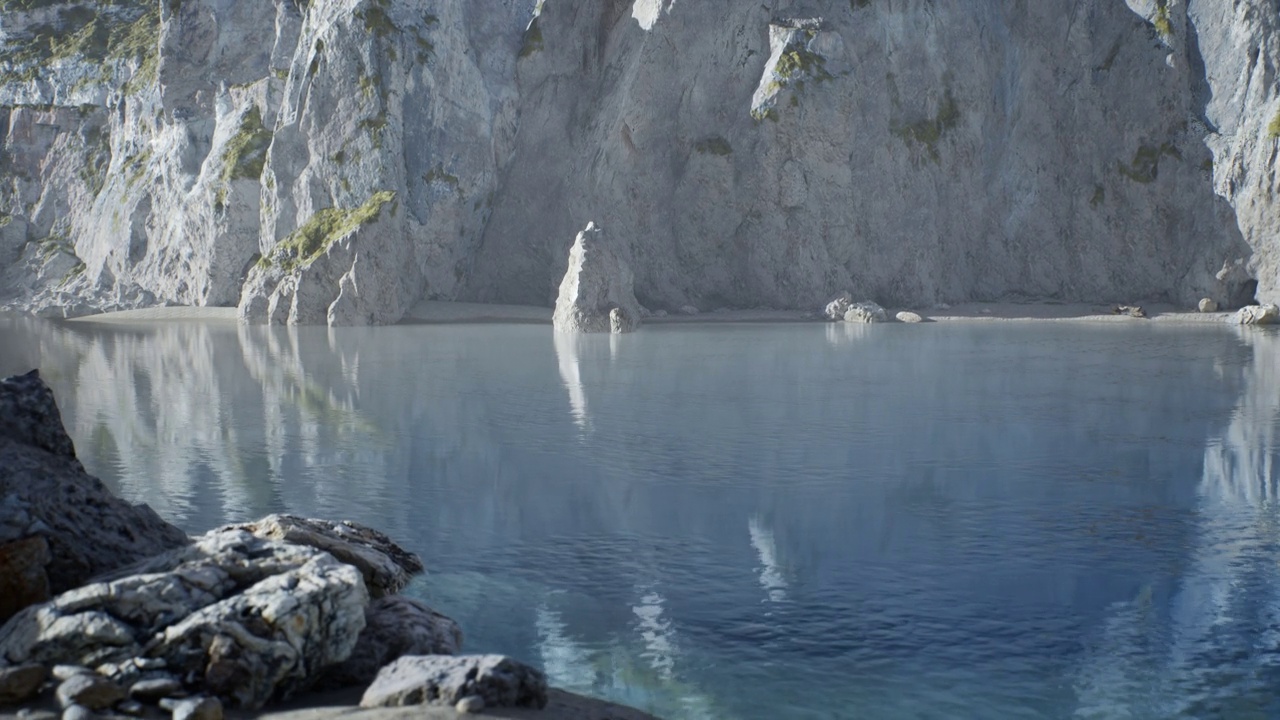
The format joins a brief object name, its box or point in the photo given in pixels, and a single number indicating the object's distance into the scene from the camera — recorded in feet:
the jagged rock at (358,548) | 37.70
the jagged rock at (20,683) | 25.67
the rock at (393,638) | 29.35
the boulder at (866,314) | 188.85
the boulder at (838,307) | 194.08
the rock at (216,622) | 26.91
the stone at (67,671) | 26.23
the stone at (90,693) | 25.40
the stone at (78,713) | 24.67
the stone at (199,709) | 25.04
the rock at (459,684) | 26.00
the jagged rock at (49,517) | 29.91
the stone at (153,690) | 25.95
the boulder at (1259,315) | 165.89
